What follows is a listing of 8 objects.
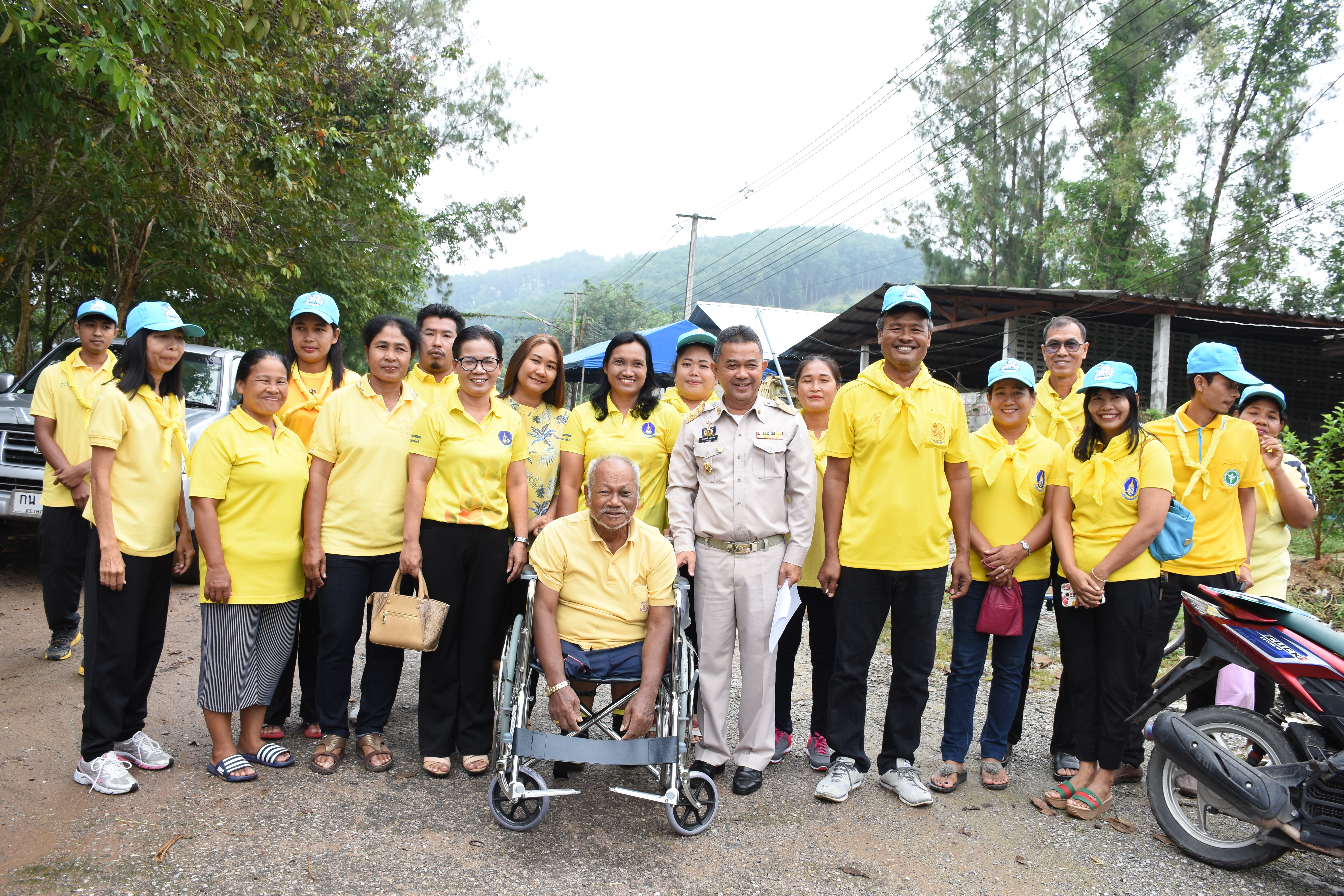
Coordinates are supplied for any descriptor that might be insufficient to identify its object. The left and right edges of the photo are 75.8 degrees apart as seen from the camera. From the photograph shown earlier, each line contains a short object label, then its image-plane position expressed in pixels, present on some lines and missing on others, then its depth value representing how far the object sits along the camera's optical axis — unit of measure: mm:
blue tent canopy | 14992
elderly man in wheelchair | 3135
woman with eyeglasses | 3600
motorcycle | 2906
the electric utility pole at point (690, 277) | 26078
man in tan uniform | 3555
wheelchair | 3010
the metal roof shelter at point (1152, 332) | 12789
